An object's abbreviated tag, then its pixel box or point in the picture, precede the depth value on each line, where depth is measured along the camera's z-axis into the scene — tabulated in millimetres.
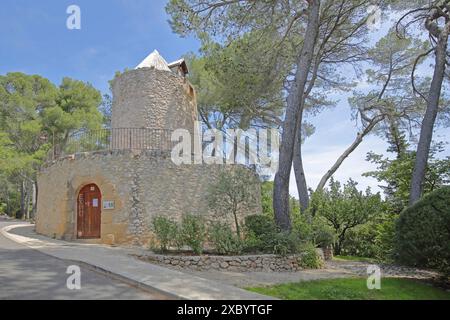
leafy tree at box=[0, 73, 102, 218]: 27594
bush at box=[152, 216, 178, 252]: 10812
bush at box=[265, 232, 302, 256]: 10891
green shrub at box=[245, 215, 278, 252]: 11180
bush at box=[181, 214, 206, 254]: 10609
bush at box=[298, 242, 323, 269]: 11199
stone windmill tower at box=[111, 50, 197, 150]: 16016
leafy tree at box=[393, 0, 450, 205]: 13133
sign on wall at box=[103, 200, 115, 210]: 13875
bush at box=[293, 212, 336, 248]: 12552
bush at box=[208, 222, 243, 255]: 10805
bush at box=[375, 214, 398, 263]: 14062
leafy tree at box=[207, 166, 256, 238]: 11812
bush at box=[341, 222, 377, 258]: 16828
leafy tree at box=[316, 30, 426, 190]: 18484
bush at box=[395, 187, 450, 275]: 8750
